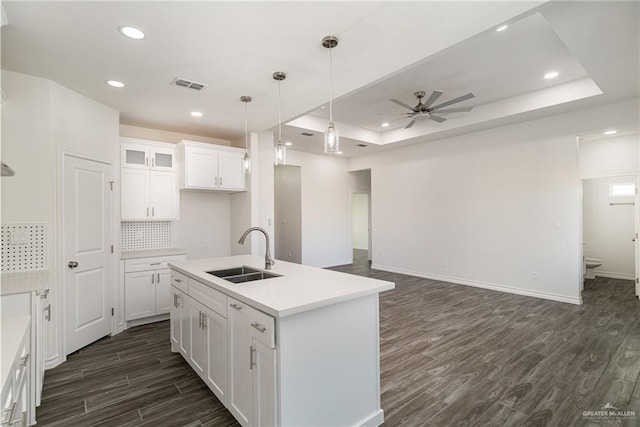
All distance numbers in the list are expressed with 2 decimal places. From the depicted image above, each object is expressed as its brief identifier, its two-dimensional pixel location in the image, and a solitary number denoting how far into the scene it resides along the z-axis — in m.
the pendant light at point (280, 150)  2.88
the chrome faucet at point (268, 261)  2.73
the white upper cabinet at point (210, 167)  4.45
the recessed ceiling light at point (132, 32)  2.19
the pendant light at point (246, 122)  3.37
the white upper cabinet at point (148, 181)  4.05
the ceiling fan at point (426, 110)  4.17
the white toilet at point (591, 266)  6.06
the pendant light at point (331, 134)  2.38
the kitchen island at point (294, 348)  1.63
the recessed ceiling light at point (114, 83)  3.04
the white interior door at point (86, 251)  3.13
